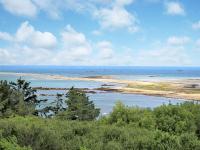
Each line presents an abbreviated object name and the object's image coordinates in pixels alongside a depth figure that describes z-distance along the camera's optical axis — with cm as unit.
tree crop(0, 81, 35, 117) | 3656
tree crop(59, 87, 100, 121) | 3927
